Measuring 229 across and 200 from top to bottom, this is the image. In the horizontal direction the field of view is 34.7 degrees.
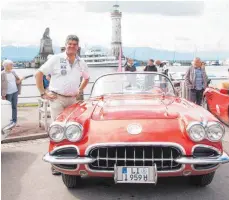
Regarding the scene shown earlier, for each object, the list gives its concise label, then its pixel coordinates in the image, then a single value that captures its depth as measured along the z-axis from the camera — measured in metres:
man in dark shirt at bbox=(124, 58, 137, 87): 11.02
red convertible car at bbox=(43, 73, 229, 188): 3.58
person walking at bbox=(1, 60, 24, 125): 7.52
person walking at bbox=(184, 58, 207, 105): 8.73
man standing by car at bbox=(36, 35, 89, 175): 4.84
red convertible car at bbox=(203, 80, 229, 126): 7.47
